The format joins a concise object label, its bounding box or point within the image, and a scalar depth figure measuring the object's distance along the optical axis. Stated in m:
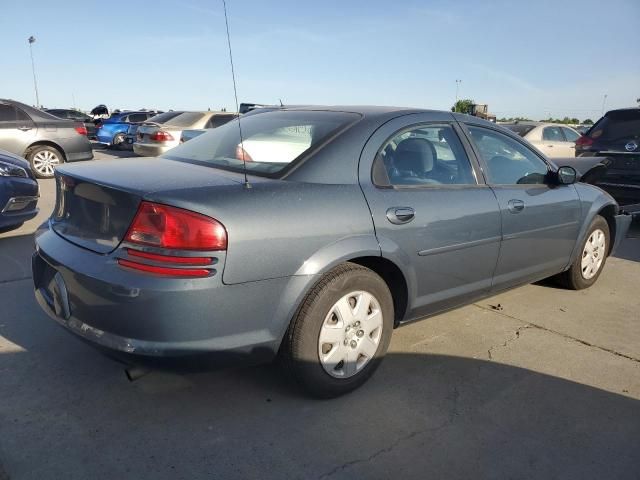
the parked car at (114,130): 17.55
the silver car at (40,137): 9.52
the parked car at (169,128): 11.40
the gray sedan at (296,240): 2.20
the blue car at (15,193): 5.09
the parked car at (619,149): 7.05
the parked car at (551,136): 12.06
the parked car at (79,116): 21.30
